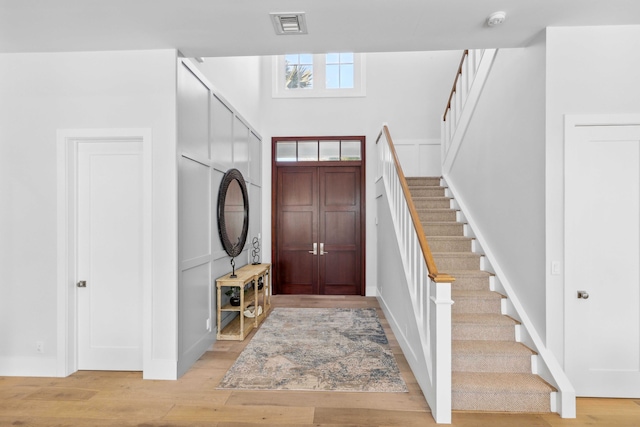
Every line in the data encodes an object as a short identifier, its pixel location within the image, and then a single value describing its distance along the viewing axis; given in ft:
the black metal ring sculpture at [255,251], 18.54
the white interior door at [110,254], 10.42
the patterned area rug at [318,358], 9.62
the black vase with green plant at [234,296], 13.46
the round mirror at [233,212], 13.46
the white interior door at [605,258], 8.82
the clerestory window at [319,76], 21.09
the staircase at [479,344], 8.32
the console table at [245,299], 12.86
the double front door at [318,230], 20.77
